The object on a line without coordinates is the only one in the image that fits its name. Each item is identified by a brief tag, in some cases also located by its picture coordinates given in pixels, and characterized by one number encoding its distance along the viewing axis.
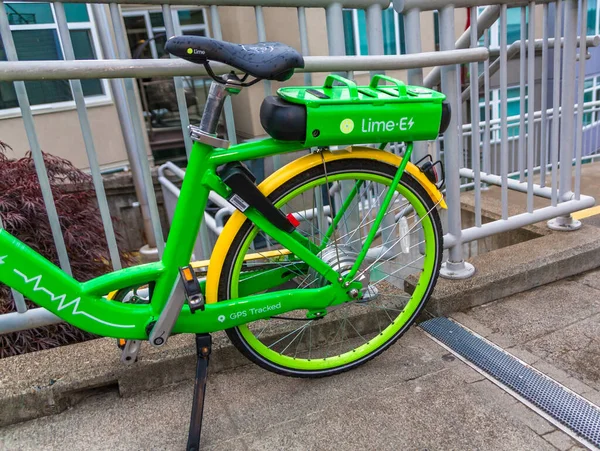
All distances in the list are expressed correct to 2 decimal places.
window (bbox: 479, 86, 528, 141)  11.22
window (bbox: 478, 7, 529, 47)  12.01
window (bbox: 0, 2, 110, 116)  9.09
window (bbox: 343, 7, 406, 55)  10.05
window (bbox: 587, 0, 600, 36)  12.55
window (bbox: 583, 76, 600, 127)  12.08
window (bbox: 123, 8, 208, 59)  10.84
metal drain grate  1.86
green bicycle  1.78
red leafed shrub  2.92
